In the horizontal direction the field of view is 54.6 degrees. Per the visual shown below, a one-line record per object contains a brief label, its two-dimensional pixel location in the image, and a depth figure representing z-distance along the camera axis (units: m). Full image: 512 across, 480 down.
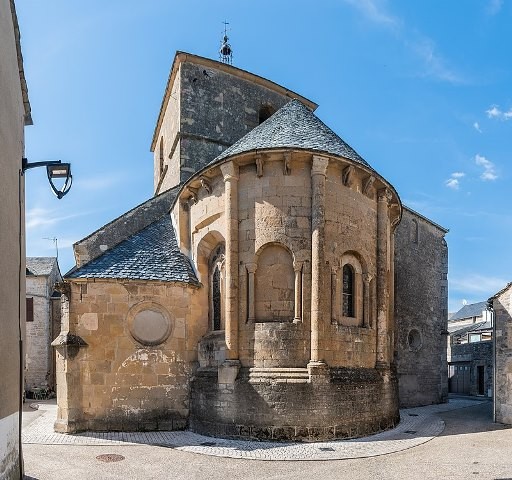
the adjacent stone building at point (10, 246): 6.64
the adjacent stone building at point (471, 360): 27.67
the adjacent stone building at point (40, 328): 24.00
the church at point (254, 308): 11.33
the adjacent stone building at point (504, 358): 14.06
